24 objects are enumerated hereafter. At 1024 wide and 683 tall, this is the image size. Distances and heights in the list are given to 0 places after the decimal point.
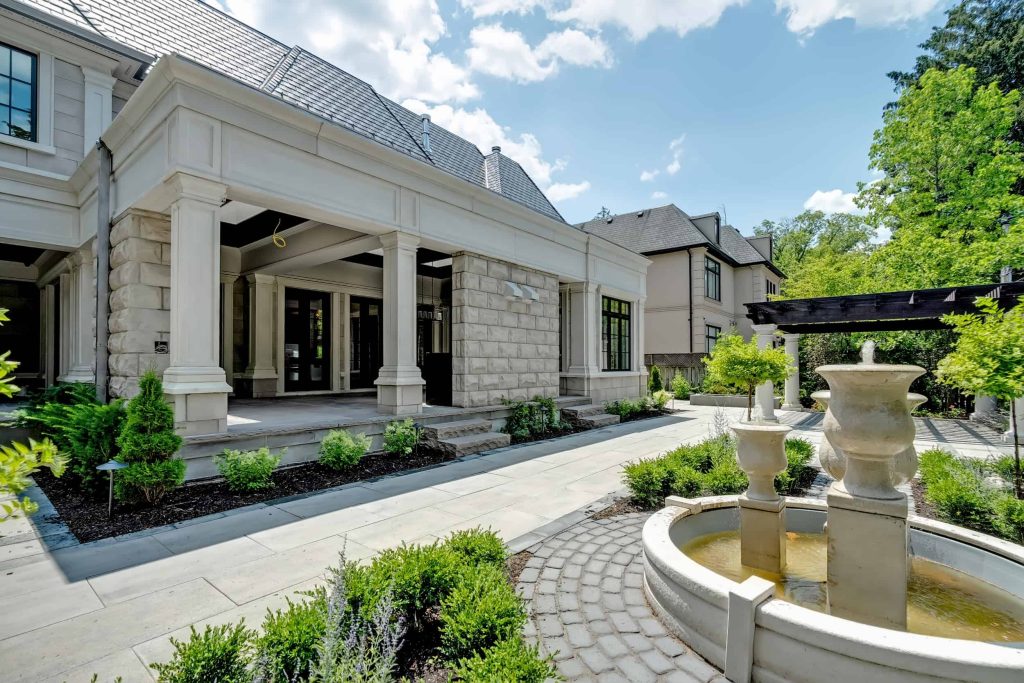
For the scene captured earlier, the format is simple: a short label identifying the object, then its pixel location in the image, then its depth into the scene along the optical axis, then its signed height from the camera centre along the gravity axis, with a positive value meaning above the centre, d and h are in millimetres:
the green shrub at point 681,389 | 17844 -1431
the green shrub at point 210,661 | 1830 -1219
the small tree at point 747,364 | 8953 -253
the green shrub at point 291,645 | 1986 -1258
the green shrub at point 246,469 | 5258 -1283
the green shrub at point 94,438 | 5000 -881
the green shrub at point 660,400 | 13531 -1404
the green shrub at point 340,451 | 6209 -1283
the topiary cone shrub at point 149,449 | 4500 -897
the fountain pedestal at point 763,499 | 3305 -1059
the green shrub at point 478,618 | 2229 -1302
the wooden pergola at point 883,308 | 9430 +940
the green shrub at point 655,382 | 17219 -1116
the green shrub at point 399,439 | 7070 -1291
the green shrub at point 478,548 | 3027 -1294
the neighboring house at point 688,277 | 20000 +3457
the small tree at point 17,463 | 1511 -359
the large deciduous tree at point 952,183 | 13352 +5009
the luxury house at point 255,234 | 5730 +2156
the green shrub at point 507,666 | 1877 -1289
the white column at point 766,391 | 12383 -1076
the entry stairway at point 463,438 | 7480 -1410
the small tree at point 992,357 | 4734 -91
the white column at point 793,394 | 14819 -1388
